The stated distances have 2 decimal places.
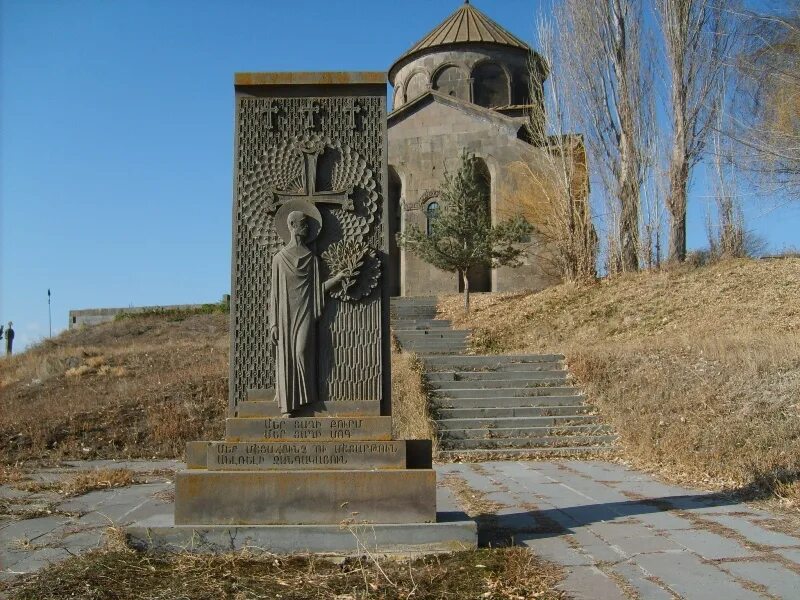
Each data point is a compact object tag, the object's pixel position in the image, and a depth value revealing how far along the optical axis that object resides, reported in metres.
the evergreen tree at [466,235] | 19.95
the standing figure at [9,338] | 28.72
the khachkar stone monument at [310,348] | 4.78
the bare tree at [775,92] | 16.55
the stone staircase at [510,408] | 10.10
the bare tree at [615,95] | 19.02
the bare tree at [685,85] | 18.67
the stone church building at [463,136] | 23.78
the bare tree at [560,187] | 19.34
